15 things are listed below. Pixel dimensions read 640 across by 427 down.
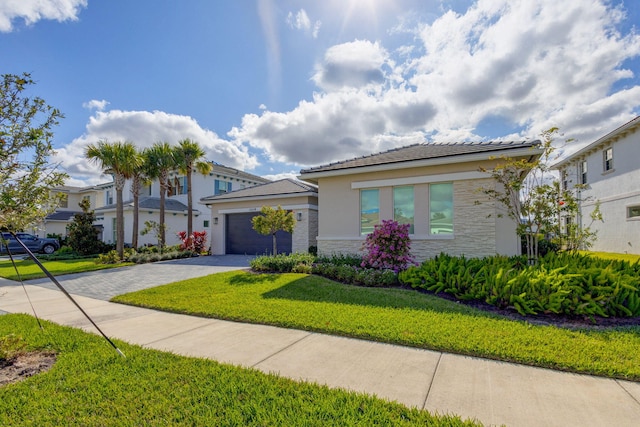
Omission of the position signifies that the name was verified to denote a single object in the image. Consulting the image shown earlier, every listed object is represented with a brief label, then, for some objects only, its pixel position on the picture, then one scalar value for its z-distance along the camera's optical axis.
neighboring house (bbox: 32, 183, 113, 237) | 29.89
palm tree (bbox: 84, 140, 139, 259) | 16.06
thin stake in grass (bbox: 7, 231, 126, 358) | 3.62
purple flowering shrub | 9.41
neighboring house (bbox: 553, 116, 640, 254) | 15.80
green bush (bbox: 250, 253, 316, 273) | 10.85
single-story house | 9.41
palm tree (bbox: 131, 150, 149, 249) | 17.78
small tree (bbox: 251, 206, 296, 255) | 11.79
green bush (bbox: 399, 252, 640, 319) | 5.50
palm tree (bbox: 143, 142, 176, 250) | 18.19
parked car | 21.50
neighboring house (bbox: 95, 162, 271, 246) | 22.53
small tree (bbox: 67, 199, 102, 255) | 19.86
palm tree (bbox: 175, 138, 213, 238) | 18.92
